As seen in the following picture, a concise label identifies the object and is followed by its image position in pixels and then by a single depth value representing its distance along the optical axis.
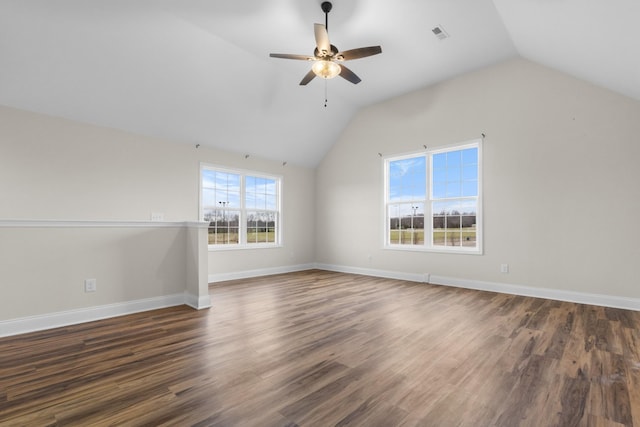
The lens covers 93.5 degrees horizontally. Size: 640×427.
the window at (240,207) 5.59
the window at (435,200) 5.01
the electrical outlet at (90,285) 3.25
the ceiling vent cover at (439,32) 3.79
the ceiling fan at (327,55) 3.11
